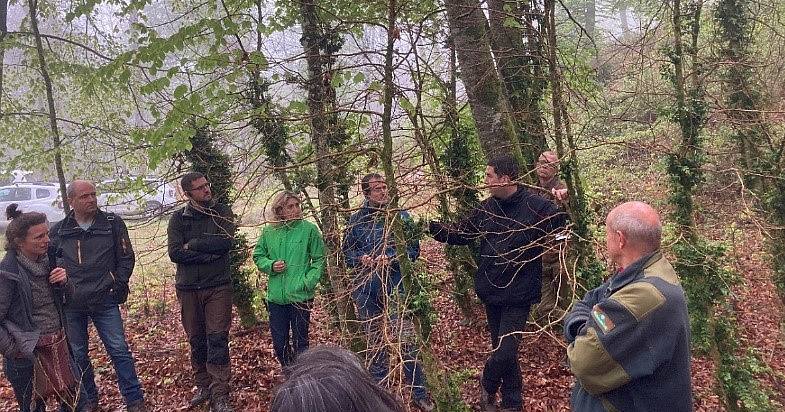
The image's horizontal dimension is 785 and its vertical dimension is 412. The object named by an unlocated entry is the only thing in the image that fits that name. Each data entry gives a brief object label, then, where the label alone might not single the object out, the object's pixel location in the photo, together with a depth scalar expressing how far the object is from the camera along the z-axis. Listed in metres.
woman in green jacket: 4.36
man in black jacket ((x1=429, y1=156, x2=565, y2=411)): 3.79
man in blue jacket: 3.21
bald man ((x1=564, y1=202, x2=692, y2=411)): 2.15
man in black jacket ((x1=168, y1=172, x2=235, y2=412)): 4.46
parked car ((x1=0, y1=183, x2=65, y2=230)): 19.28
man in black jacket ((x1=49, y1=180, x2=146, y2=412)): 4.38
